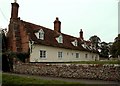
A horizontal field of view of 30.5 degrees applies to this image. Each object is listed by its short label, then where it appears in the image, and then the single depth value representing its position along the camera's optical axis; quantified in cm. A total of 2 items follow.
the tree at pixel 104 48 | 8131
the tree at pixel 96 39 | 8971
